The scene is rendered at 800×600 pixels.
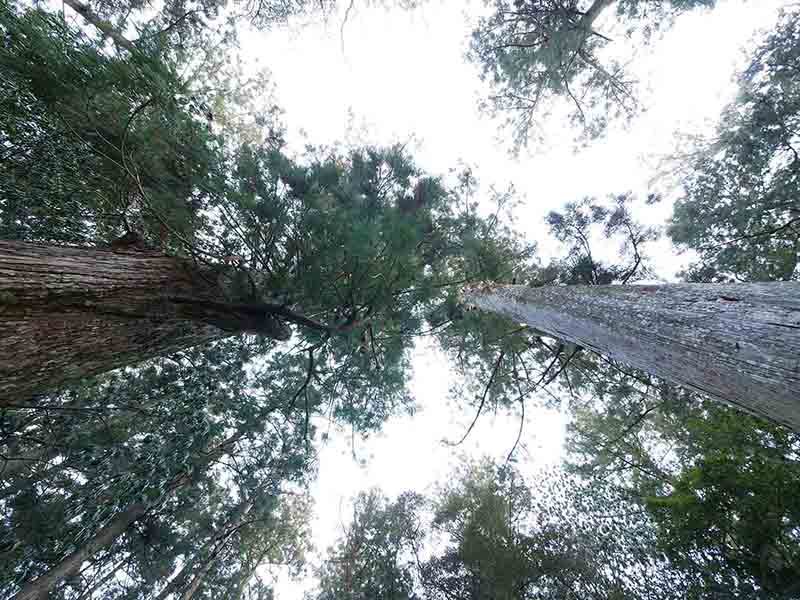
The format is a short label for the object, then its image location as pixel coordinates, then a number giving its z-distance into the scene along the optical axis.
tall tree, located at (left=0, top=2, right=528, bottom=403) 2.09
